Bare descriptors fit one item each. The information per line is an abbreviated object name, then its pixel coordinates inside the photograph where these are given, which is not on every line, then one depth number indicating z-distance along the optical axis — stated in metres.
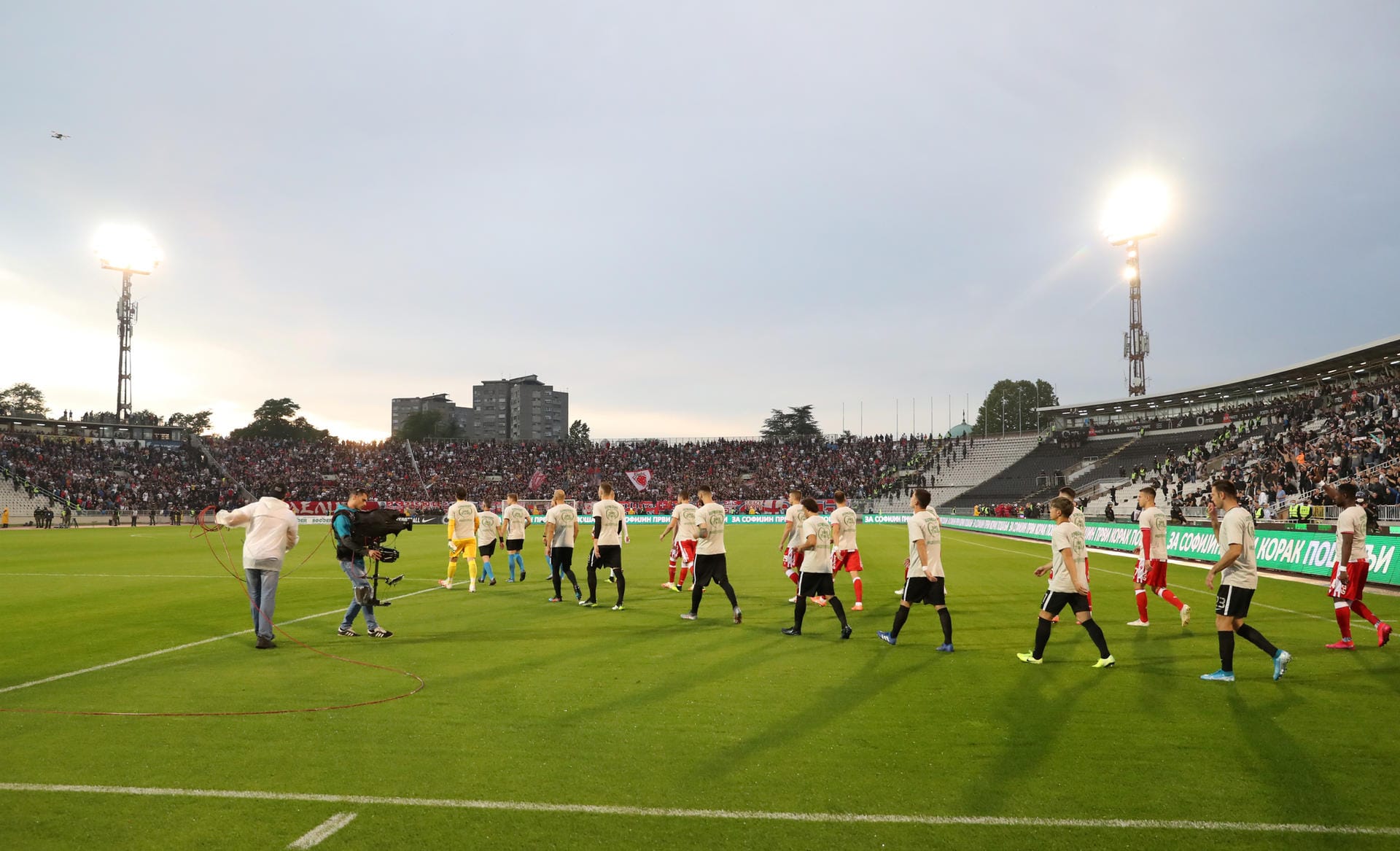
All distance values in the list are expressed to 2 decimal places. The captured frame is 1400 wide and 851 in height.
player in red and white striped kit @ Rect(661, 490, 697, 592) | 14.53
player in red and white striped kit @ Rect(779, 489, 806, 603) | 12.88
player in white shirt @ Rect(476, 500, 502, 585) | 16.95
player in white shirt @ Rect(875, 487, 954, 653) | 9.51
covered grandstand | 33.47
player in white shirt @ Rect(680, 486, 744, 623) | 11.59
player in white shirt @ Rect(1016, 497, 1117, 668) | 8.61
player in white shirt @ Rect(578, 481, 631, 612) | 13.10
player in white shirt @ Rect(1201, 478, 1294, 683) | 8.14
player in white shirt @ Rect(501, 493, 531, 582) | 16.77
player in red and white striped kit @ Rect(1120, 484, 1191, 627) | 11.82
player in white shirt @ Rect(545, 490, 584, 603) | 14.30
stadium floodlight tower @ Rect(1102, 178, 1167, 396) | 52.34
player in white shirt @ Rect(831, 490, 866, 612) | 13.32
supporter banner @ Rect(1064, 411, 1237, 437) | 53.35
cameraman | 10.10
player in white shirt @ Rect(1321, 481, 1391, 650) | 9.73
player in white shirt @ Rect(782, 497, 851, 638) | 10.41
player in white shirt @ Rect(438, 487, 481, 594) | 16.20
